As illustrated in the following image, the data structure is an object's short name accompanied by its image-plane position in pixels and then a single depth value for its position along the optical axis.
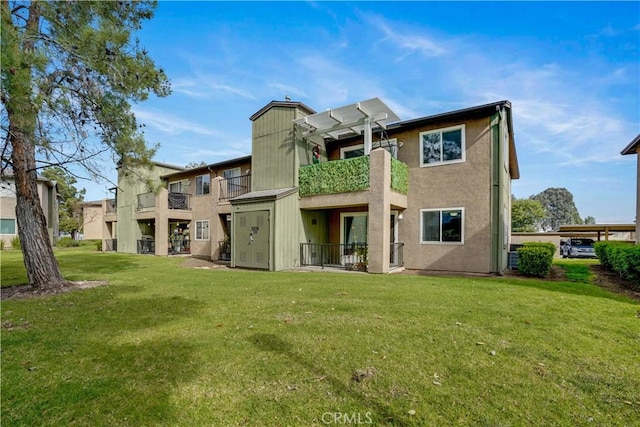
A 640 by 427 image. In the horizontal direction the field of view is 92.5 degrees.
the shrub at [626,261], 9.09
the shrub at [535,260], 10.73
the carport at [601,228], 25.09
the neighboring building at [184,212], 18.36
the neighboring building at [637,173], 13.52
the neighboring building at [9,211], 25.62
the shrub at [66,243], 30.01
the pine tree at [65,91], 5.42
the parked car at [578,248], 24.74
